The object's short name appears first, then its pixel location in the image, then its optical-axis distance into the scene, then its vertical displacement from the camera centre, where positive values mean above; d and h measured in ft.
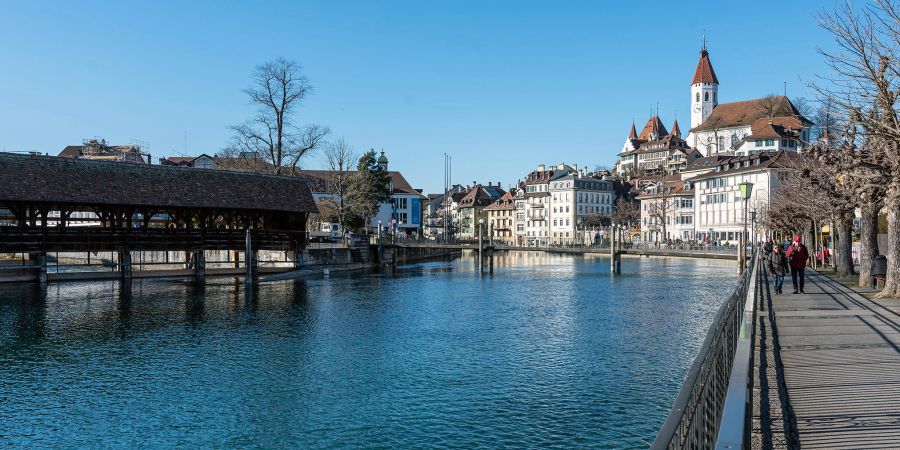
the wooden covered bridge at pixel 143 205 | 126.52 +6.94
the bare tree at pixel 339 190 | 225.15 +16.50
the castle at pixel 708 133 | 329.31 +58.49
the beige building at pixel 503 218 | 411.95 +10.67
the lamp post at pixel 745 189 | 93.69 +5.85
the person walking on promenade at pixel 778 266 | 72.64 -3.44
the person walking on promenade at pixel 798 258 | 71.05 -2.64
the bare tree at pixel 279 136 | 174.70 +25.56
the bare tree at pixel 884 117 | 54.80 +9.14
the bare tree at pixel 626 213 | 347.97 +10.40
